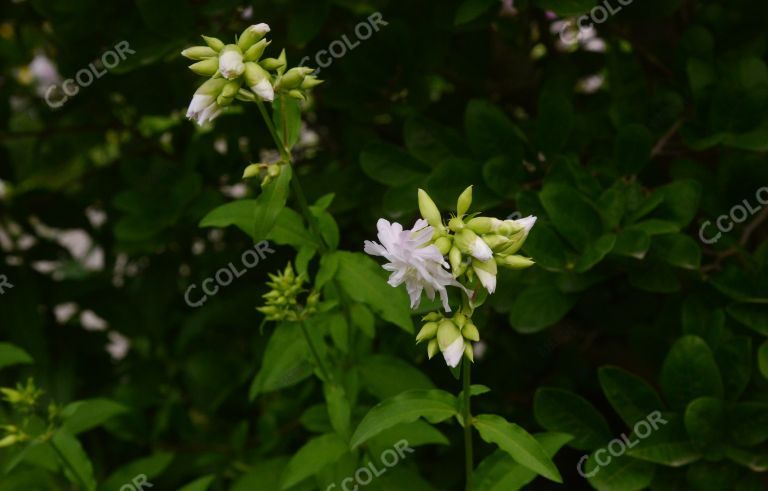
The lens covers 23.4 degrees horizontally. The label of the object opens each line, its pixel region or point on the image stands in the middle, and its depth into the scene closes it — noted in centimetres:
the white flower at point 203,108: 67
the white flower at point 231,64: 66
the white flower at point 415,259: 64
